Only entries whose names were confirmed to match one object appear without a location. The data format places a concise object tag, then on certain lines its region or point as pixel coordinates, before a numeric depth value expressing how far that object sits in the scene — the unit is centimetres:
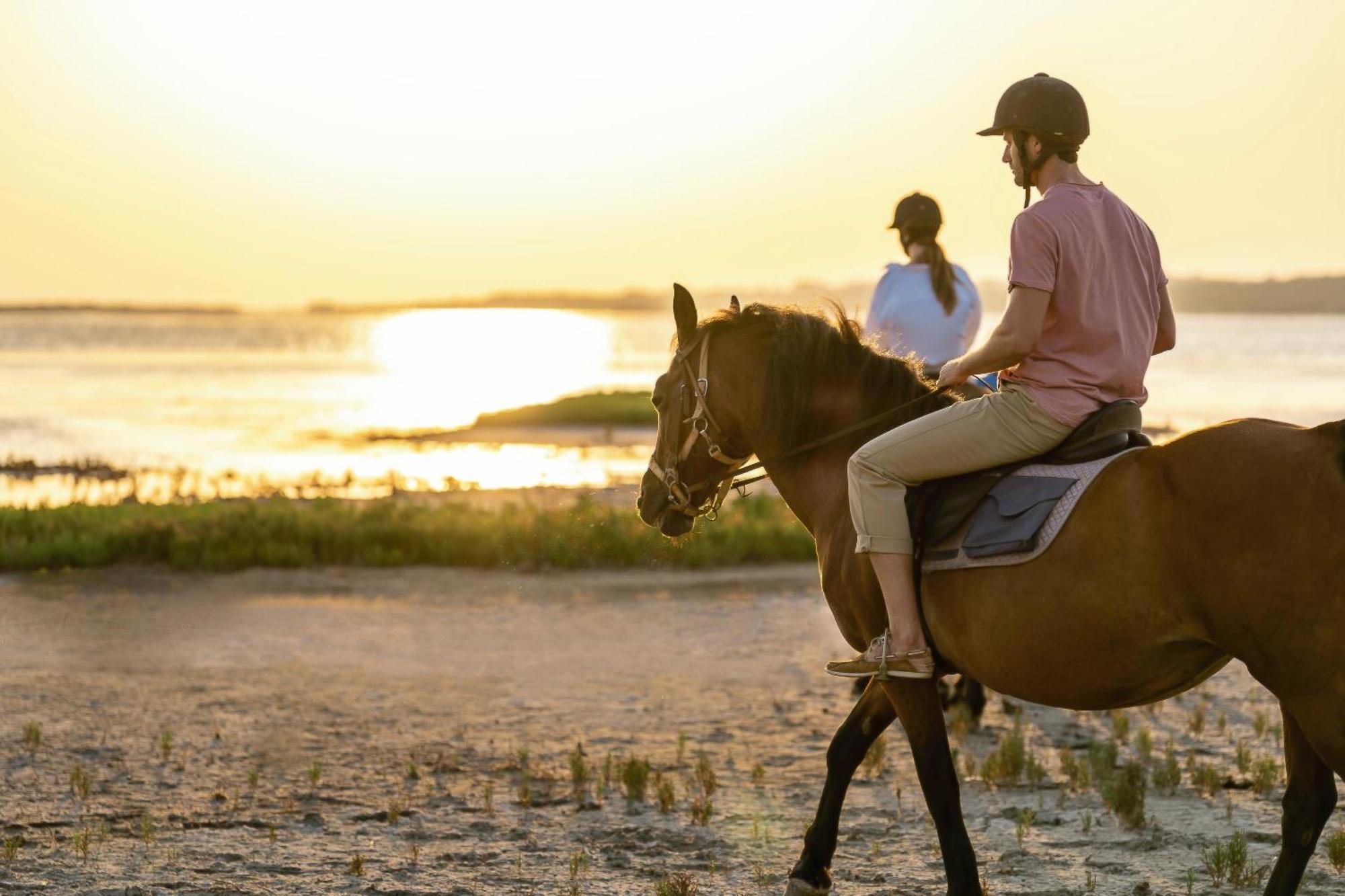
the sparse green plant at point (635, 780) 738
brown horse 457
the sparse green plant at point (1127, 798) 699
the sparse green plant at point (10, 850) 634
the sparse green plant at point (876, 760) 803
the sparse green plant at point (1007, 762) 774
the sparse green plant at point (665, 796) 723
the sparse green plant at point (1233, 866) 613
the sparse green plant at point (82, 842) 644
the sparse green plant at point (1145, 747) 816
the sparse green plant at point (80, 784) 738
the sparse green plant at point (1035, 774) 772
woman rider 886
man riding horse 500
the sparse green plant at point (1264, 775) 754
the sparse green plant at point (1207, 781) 759
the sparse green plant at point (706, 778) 753
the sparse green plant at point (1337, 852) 626
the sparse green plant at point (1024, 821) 680
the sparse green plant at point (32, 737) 826
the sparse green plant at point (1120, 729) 875
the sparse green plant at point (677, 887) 591
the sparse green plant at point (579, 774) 748
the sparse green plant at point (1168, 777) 763
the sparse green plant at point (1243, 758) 794
